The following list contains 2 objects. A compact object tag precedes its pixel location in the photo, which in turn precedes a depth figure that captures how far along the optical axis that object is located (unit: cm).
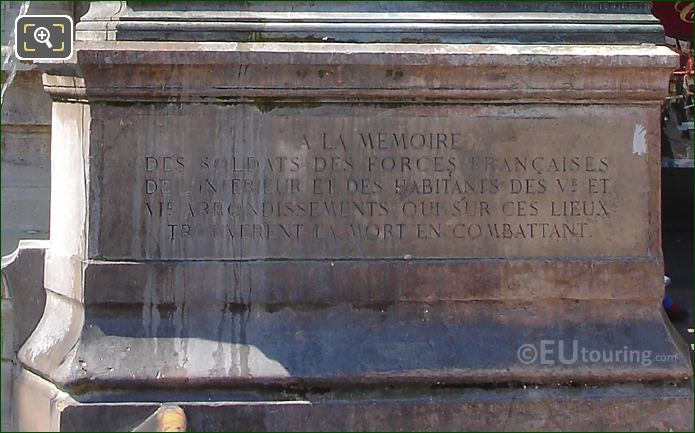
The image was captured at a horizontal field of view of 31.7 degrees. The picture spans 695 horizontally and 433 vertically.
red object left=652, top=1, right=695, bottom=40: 1005
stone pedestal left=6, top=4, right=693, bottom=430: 568
